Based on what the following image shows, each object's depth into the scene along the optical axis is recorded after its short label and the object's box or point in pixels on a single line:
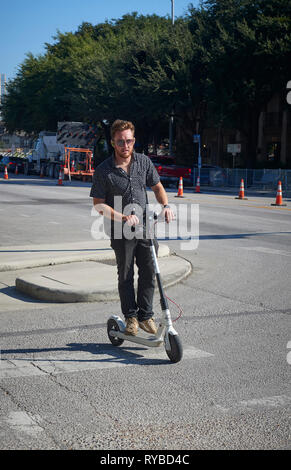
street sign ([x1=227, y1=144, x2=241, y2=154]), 36.81
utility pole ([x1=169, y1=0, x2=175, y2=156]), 46.72
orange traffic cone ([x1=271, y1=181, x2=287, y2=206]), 21.41
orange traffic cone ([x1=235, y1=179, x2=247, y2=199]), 24.98
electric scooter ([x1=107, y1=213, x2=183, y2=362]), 4.71
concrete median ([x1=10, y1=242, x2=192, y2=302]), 6.85
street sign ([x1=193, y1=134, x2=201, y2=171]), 37.32
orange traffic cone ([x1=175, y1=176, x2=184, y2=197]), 23.55
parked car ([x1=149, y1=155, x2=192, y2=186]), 34.59
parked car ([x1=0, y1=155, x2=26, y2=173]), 48.84
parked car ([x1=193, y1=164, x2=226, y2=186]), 37.44
